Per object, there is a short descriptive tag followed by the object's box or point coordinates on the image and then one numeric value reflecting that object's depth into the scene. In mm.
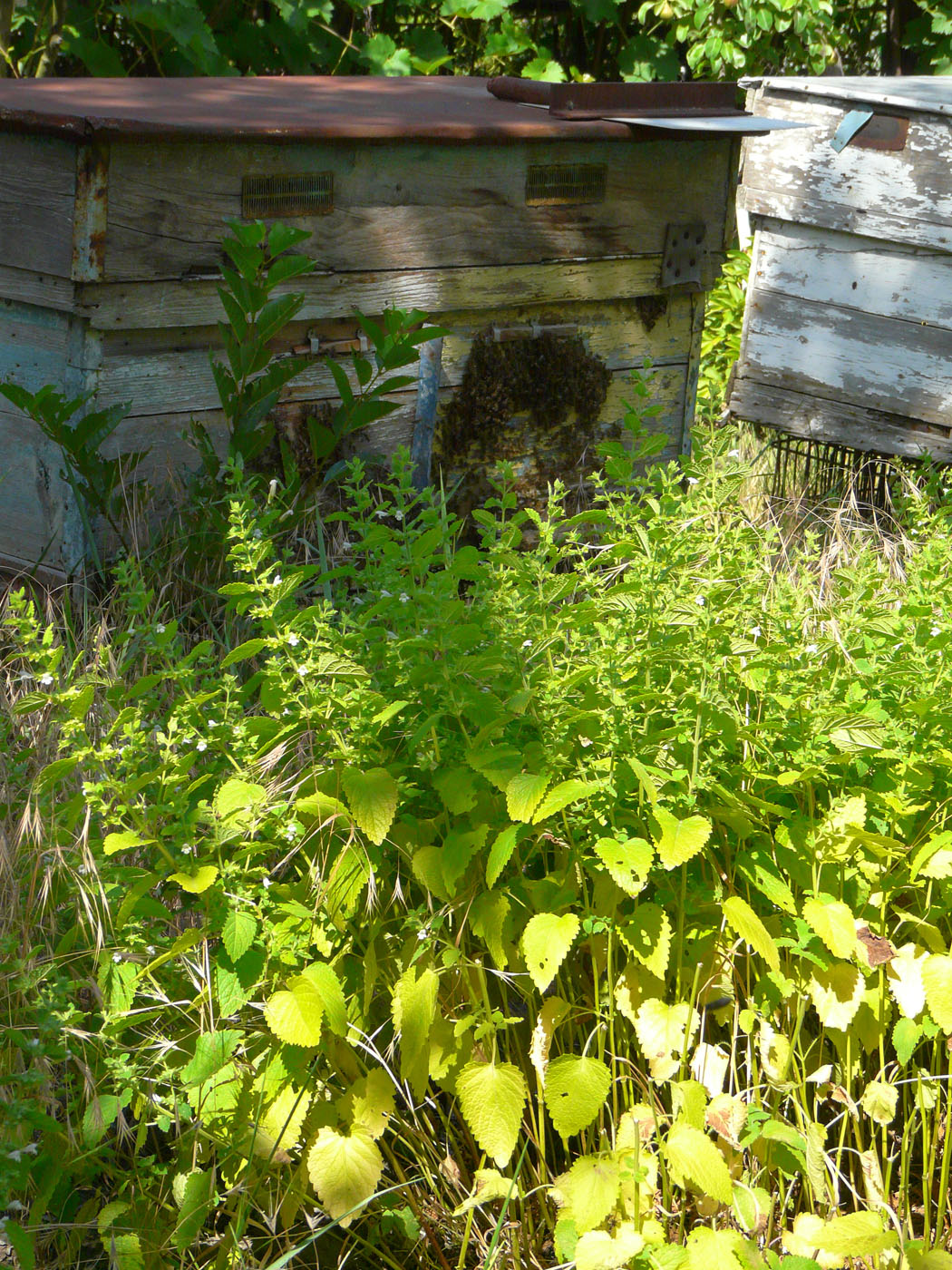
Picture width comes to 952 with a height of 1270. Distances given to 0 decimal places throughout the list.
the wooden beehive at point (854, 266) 3855
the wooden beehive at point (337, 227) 2877
